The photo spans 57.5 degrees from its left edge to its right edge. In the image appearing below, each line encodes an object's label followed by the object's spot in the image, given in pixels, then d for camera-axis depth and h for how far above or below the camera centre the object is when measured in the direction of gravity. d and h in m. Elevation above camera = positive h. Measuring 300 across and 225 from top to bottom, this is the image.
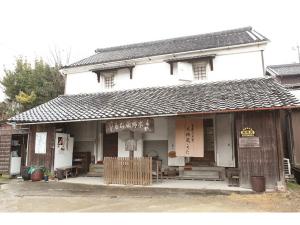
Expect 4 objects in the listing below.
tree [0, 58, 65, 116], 21.64 +5.38
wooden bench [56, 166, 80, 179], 14.10 -0.99
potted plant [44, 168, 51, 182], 13.60 -1.18
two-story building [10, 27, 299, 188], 10.52 +1.83
